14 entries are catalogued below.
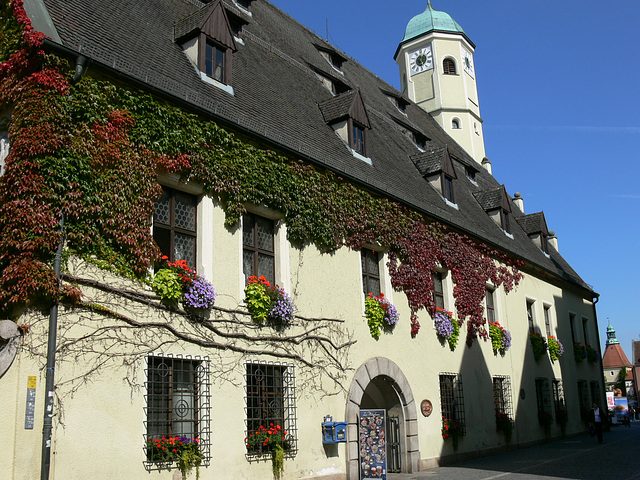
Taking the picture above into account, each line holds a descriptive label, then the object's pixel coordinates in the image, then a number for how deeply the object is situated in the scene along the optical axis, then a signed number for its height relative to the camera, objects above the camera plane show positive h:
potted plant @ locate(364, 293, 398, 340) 14.33 +1.64
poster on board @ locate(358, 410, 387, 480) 12.56 -1.08
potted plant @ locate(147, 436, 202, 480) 9.47 -0.79
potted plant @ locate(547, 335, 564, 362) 23.97 +1.25
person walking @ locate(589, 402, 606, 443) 21.77 -1.26
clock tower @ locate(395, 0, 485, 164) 33.16 +15.86
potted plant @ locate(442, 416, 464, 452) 16.20 -1.06
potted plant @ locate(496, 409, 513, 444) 18.95 -1.13
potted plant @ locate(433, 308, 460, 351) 16.67 +1.51
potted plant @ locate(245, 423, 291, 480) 10.99 -0.84
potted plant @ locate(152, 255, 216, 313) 10.02 +1.67
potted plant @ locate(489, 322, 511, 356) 19.62 +1.38
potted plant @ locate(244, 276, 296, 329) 11.48 +1.57
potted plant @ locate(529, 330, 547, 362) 22.62 +1.30
